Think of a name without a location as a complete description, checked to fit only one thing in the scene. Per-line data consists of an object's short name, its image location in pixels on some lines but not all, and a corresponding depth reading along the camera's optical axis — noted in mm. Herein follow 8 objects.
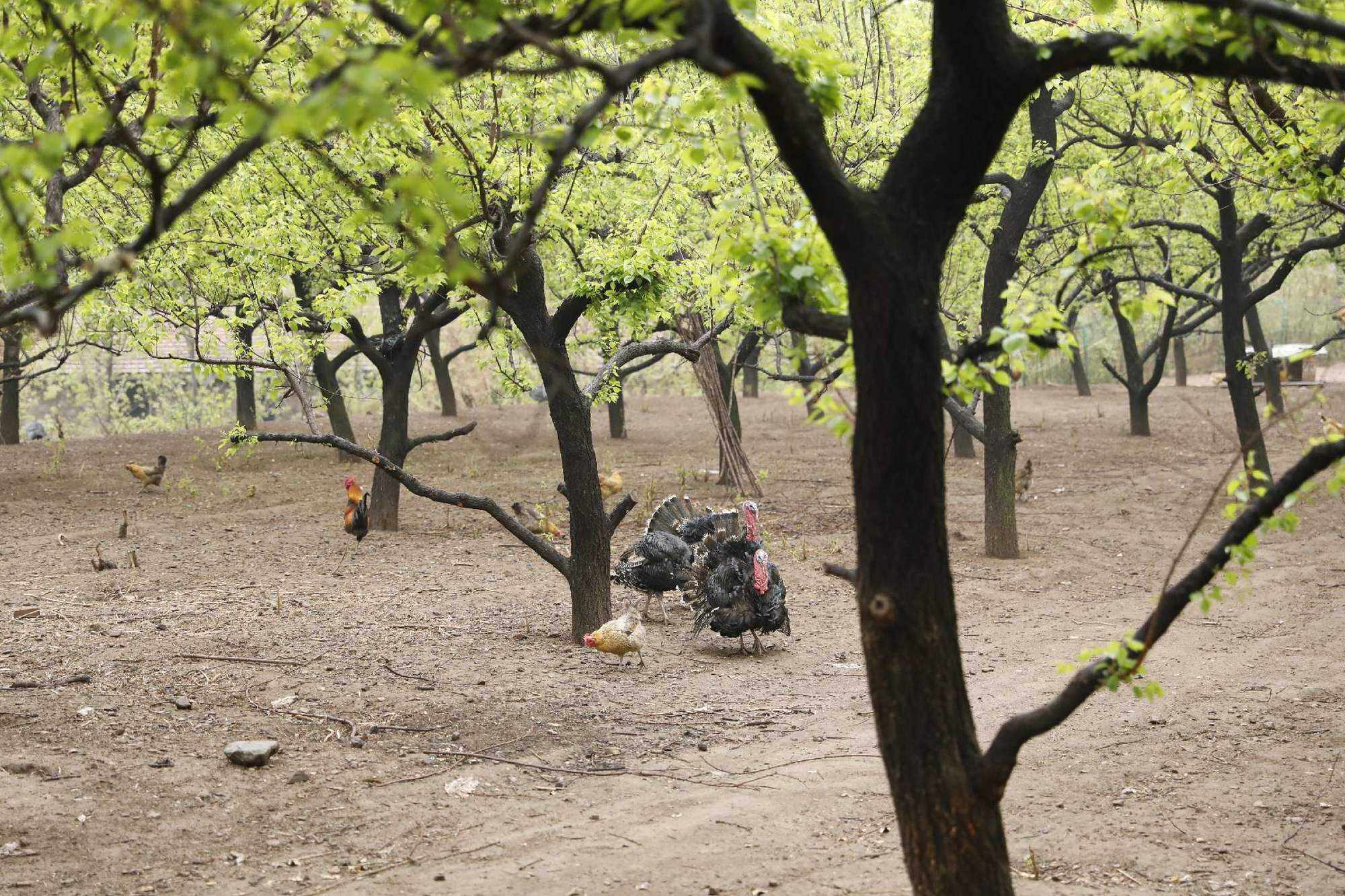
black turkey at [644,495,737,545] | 9870
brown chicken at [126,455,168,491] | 15578
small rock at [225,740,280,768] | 6152
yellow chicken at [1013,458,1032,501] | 15352
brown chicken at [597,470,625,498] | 14766
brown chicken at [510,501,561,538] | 13016
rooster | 12594
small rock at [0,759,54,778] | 5887
